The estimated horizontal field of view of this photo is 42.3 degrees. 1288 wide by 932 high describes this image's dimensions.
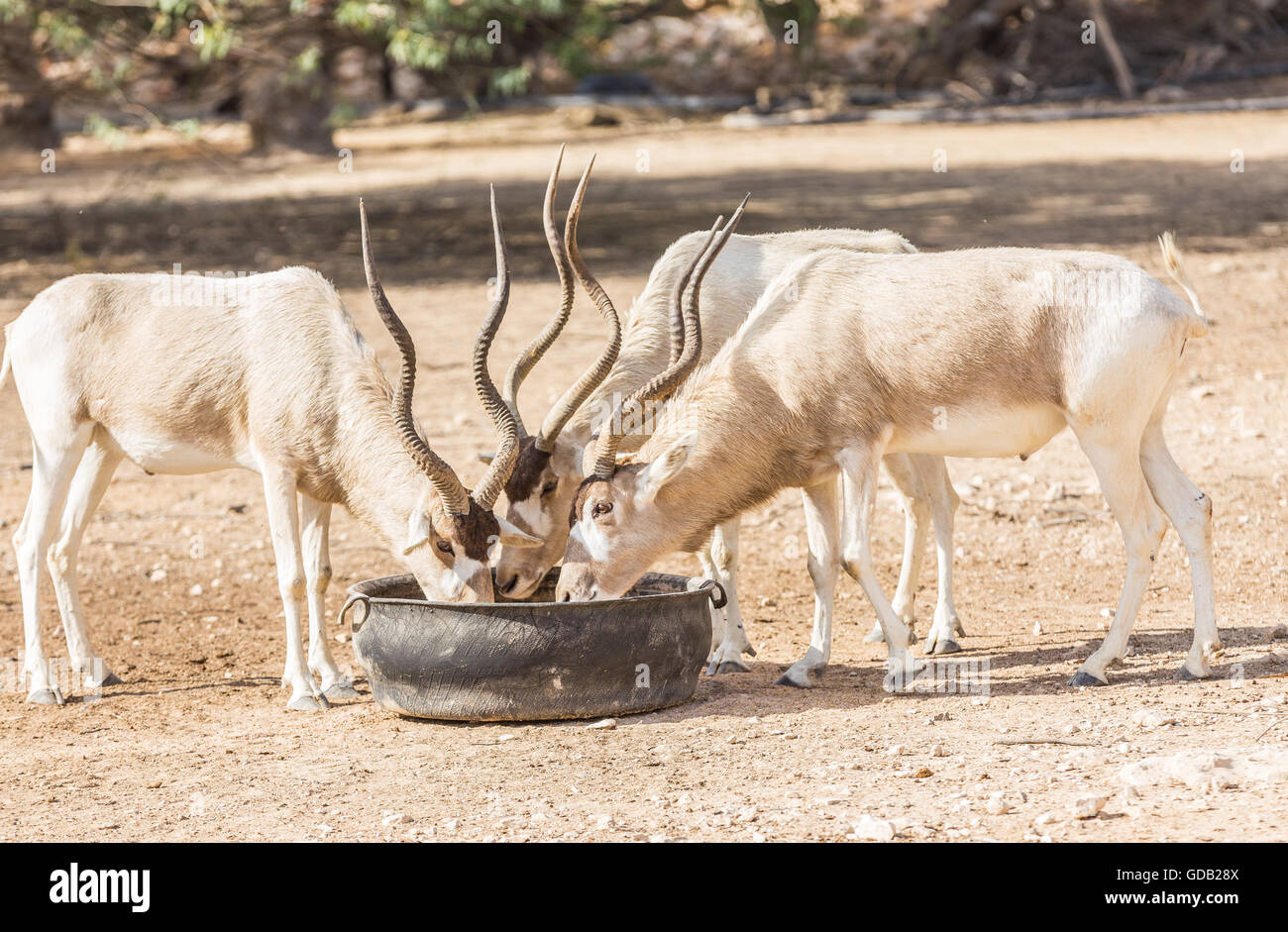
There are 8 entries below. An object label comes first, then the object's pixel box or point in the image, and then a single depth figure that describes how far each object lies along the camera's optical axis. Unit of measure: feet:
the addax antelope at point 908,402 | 23.91
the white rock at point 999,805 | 17.93
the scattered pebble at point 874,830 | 17.24
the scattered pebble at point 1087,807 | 17.54
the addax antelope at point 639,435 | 25.81
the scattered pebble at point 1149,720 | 21.11
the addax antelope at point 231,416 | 25.68
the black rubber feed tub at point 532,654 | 22.11
